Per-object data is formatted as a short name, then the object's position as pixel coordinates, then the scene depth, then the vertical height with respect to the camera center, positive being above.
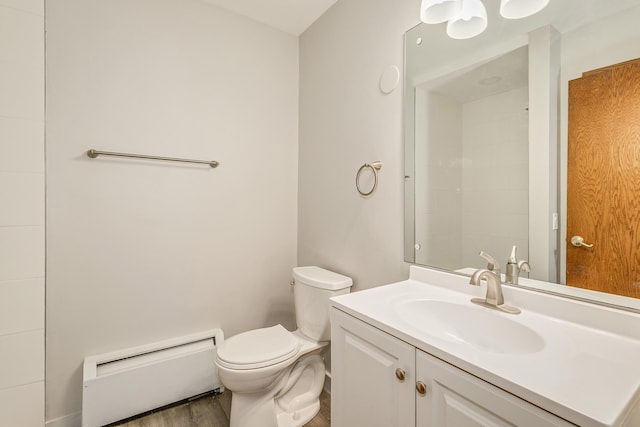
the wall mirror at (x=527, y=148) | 0.84 +0.24
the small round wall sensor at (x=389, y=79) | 1.43 +0.67
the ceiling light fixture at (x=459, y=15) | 1.12 +0.79
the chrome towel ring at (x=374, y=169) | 1.52 +0.23
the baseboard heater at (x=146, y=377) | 1.43 -0.88
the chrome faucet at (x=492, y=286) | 0.97 -0.25
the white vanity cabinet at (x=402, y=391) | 0.62 -0.46
